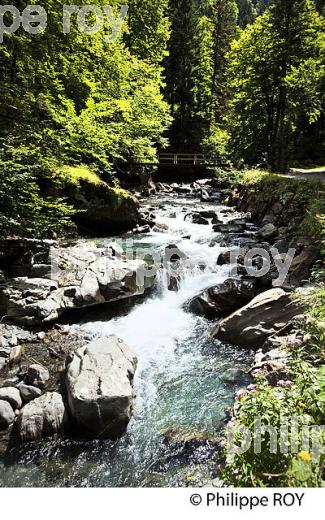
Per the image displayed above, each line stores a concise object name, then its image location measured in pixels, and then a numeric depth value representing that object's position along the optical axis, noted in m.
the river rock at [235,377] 5.53
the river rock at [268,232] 10.97
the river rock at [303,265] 7.60
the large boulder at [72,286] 6.82
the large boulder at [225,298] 7.72
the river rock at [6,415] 4.46
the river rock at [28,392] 4.89
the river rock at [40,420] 4.36
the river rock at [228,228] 12.34
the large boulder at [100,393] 4.45
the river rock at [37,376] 5.20
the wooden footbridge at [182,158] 26.98
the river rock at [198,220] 13.65
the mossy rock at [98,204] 11.14
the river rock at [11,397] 4.71
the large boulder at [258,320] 6.36
